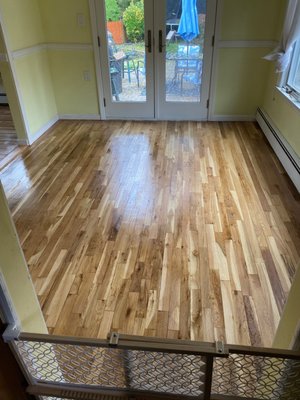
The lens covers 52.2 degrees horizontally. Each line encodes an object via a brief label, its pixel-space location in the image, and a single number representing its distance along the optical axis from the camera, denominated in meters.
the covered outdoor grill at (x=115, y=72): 3.99
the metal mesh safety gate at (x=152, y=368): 0.83
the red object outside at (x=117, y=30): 3.78
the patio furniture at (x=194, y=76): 3.96
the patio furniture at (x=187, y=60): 3.84
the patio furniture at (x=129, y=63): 3.94
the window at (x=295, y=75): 3.09
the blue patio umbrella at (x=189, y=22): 3.59
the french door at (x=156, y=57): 3.67
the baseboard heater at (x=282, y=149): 2.71
